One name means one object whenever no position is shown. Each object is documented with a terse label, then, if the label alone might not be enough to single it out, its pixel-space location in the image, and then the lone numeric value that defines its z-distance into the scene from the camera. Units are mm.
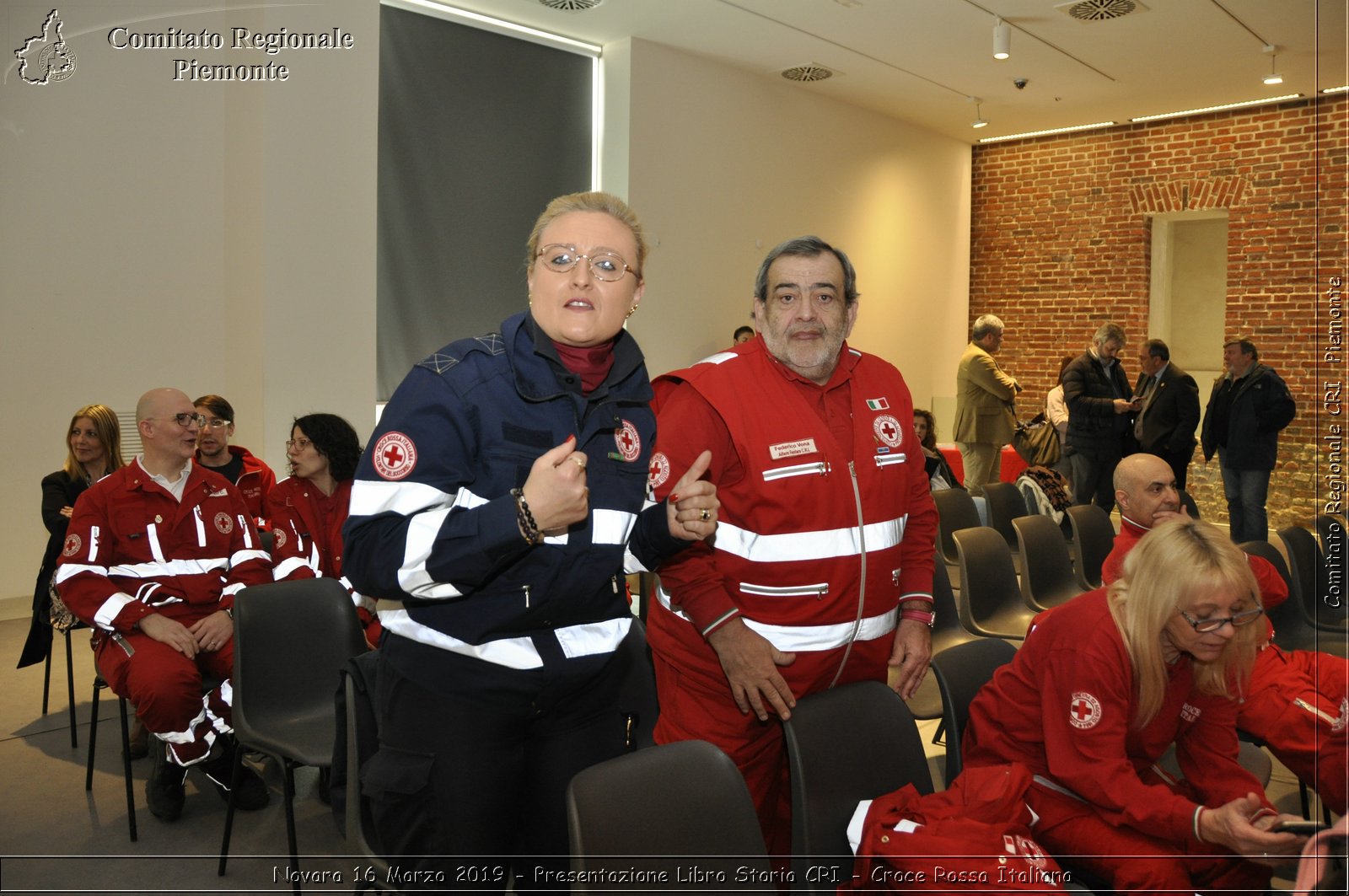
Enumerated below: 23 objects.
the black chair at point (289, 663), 2799
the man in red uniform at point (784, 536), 2080
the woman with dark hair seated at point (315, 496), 3883
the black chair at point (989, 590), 3871
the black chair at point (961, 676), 2227
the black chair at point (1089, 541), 4590
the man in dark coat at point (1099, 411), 7426
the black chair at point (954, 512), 5055
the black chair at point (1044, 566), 4180
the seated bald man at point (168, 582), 3145
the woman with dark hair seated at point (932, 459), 6387
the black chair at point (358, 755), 1637
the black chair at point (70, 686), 3732
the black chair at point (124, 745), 2979
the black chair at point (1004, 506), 5605
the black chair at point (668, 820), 1419
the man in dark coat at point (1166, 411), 7258
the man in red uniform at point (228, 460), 4426
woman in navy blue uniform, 1382
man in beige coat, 8008
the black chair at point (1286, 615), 2602
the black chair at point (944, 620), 3715
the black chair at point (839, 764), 1819
